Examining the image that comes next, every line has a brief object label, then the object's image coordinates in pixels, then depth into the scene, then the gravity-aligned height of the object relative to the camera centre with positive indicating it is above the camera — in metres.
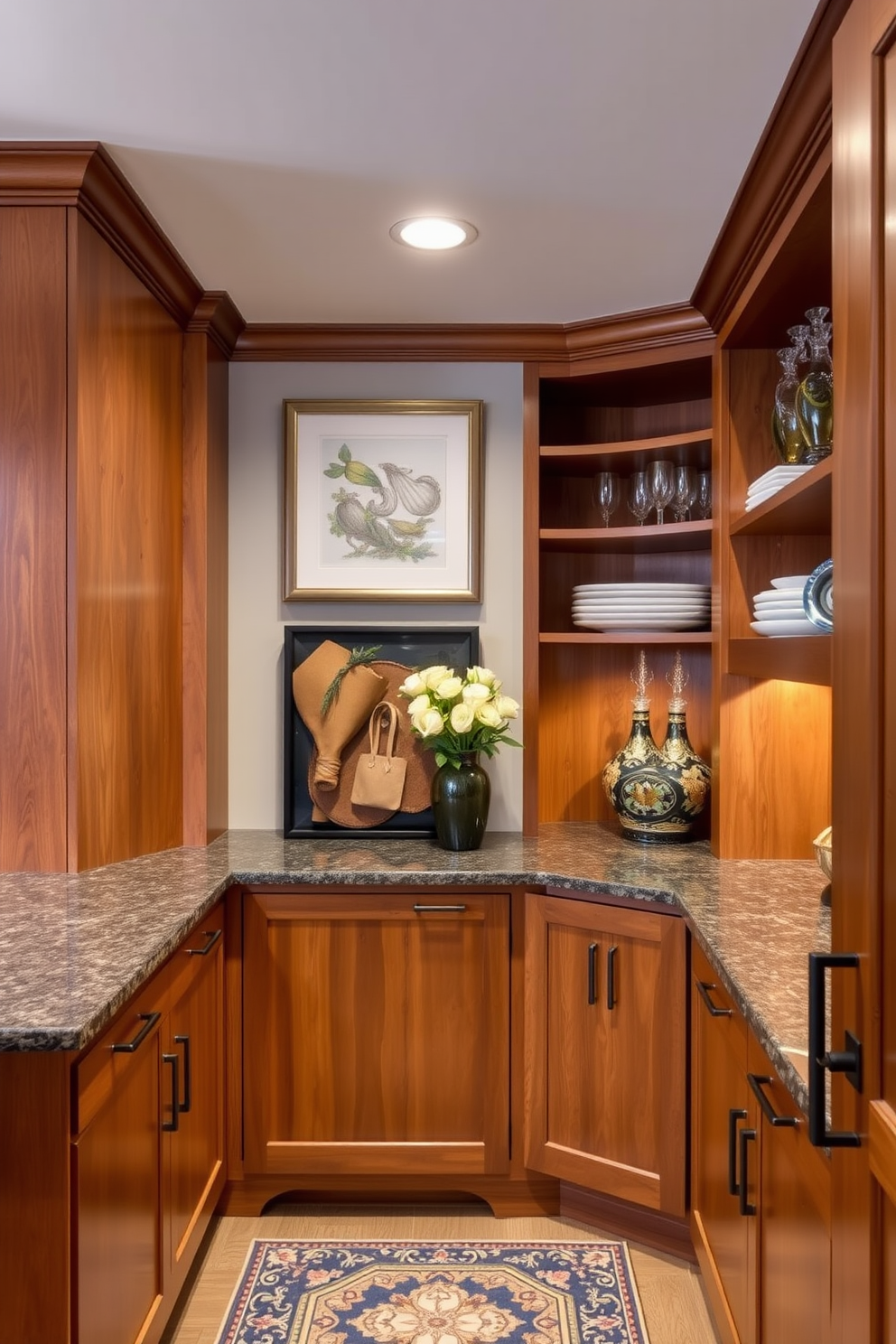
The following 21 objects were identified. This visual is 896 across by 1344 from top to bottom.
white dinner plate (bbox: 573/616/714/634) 2.87 +0.15
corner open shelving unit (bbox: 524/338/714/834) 2.98 +0.36
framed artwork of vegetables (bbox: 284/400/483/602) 3.03 +0.51
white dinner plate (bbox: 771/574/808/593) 2.03 +0.19
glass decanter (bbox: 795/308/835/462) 2.04 +0.57
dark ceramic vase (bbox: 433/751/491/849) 2.74 -0.34
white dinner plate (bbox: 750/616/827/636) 2.04 +0.10
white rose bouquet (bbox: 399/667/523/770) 2.70 -0.09
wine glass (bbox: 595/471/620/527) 2.99 +0.54
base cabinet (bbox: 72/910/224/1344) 1.56 -0.85
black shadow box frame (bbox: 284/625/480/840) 3.02 +0.08
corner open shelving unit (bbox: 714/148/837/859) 2.63 -0.05
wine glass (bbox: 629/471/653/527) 2.91 +0.51
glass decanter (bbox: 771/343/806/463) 2.15 +0.56
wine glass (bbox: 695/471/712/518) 2.94 +0.53
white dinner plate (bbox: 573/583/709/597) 2.87 +0.25
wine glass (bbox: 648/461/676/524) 2.88 +0.55
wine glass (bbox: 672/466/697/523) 2.89 +0.52
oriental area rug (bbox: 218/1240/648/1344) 2.12 -1.35
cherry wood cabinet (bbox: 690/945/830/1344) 1.39 -0.83
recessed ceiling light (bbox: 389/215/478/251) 2.29 +1.01
